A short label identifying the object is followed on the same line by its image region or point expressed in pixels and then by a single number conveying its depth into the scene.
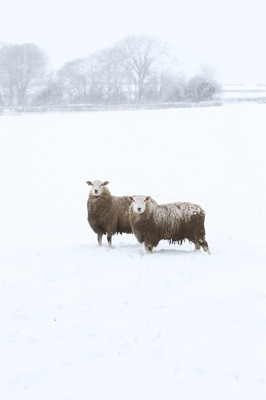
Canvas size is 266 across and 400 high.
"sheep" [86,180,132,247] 15.02
